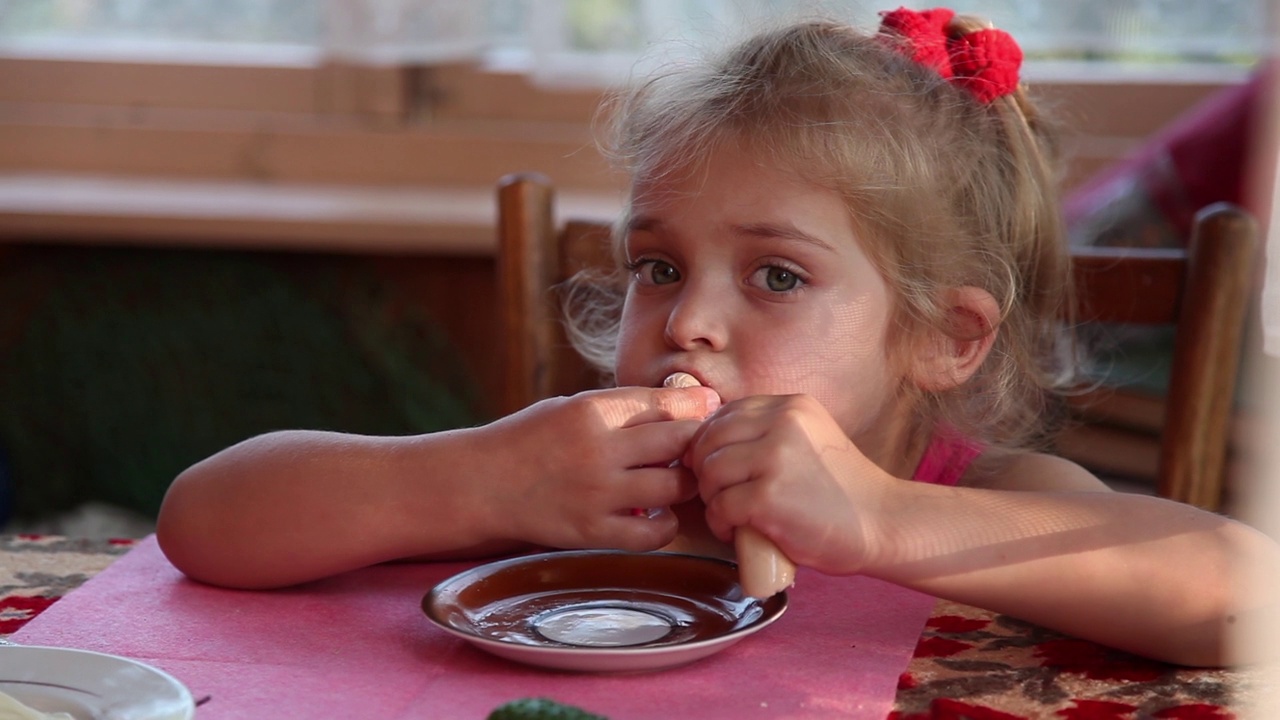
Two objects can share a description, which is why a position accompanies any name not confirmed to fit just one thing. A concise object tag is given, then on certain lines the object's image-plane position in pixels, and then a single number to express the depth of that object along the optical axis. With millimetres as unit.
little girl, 1489
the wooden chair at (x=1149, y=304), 1735
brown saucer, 1403
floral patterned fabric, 1404
